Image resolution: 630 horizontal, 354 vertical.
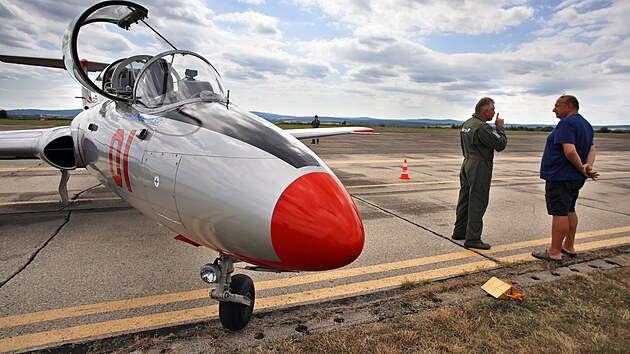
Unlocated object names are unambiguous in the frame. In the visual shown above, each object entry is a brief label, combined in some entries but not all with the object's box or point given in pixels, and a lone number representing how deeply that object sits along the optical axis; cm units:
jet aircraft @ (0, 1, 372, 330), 203
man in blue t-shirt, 432
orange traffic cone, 1051
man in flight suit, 470
